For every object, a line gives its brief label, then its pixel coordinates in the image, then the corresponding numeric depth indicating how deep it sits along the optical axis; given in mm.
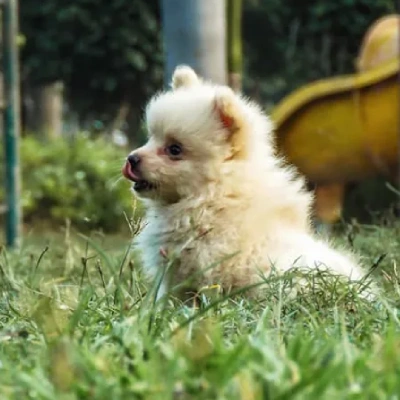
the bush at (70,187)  16951
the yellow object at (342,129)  13527
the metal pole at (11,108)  11879
